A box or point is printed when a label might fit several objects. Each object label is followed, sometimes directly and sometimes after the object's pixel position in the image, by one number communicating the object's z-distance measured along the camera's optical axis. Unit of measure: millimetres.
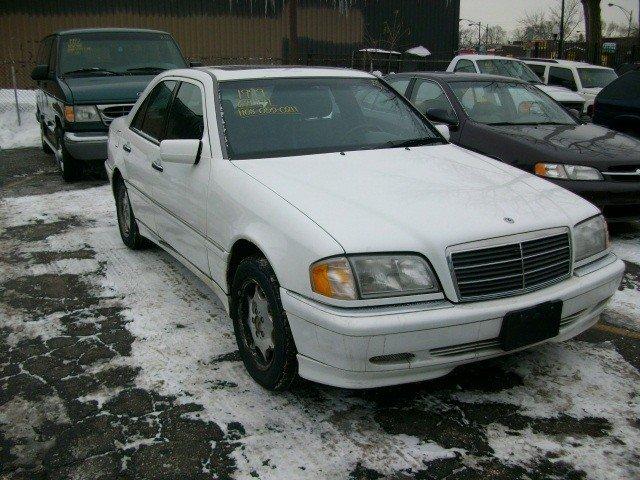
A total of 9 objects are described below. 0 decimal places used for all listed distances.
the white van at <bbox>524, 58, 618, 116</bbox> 15188
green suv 8391
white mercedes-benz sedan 2842
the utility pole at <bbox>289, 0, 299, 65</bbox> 17464
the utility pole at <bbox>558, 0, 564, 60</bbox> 30947
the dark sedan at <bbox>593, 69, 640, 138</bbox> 8398
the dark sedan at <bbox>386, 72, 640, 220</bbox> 5961
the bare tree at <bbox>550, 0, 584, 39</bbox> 54334
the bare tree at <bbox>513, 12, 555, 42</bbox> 66662
